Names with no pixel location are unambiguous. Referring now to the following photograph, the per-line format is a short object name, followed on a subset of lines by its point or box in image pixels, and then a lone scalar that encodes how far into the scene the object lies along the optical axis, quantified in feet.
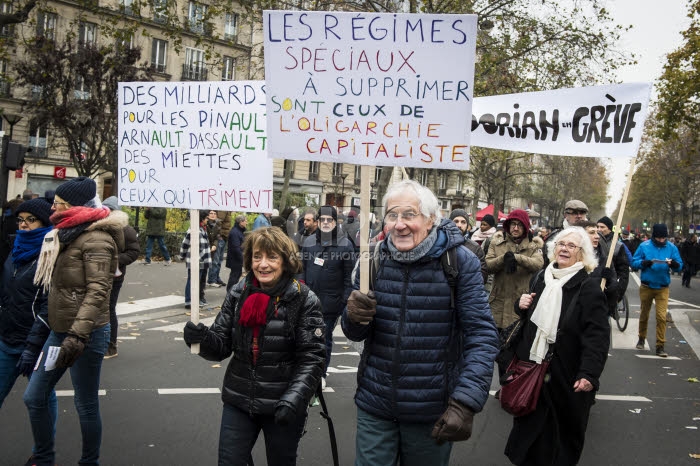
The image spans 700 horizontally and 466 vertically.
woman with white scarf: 12.93
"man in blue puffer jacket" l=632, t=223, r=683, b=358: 29.71
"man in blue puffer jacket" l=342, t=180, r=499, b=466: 9.59
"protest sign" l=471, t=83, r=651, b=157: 18.84
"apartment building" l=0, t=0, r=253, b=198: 118.73
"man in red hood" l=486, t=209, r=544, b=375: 21.01
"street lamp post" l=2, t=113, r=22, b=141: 75.38
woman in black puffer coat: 10.43
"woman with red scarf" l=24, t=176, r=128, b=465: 12.41
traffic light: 31.83
